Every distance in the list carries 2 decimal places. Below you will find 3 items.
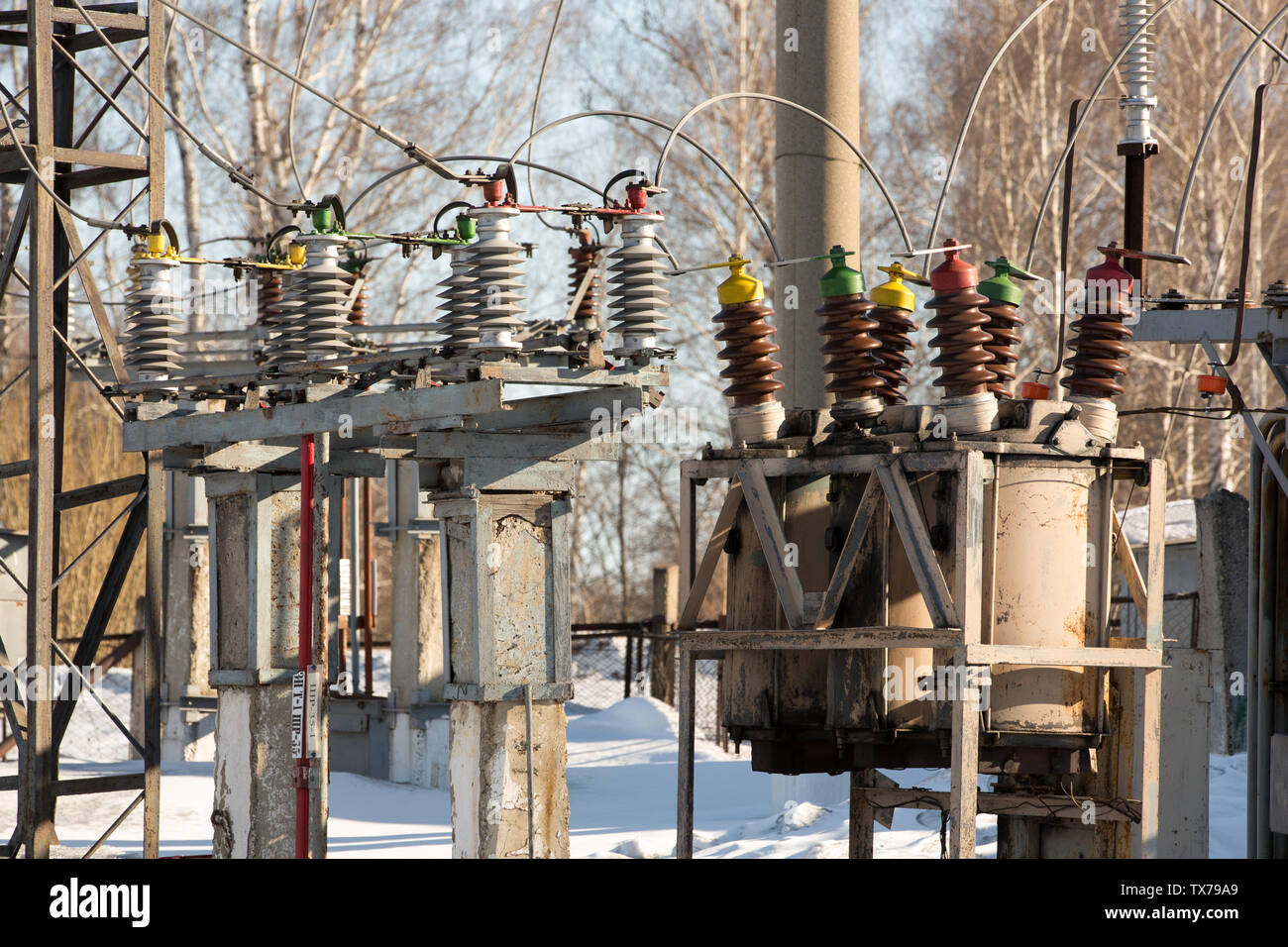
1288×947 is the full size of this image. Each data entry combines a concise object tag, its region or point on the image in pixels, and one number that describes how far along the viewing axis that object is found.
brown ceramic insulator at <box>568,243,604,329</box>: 13.56
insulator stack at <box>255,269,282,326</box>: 15.48
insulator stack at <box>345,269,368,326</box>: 16.90
